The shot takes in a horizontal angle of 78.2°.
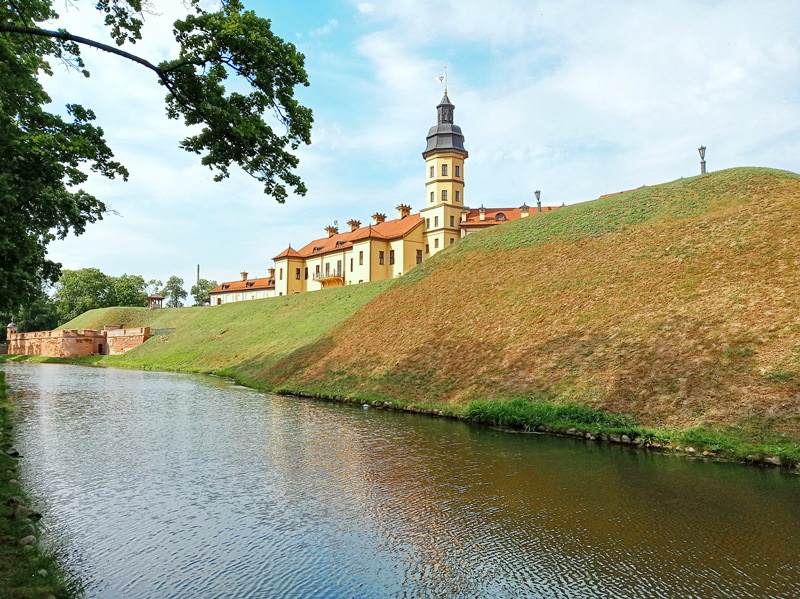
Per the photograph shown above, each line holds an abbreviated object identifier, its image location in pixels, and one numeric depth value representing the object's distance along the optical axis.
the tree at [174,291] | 175.12
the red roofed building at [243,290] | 127.56
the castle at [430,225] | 75.12
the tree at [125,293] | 118.25
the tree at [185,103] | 9.12
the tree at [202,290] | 161.12
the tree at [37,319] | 107.44
